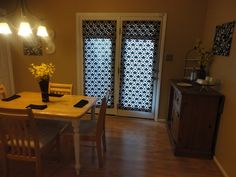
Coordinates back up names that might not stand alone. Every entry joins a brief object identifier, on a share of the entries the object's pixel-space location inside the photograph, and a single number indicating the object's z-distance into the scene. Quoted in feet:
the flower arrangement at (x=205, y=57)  9.82
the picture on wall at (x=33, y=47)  13.34
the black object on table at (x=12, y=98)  8.39
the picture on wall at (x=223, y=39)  7.77
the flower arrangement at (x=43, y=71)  7.63
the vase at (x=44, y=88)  7.92
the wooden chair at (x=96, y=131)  7.25
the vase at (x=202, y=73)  9.93
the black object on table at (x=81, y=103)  7.68
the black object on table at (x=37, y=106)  7.35
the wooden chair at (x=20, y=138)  5.79
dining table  6.74
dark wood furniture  8.14
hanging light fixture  12.83
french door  11.97
